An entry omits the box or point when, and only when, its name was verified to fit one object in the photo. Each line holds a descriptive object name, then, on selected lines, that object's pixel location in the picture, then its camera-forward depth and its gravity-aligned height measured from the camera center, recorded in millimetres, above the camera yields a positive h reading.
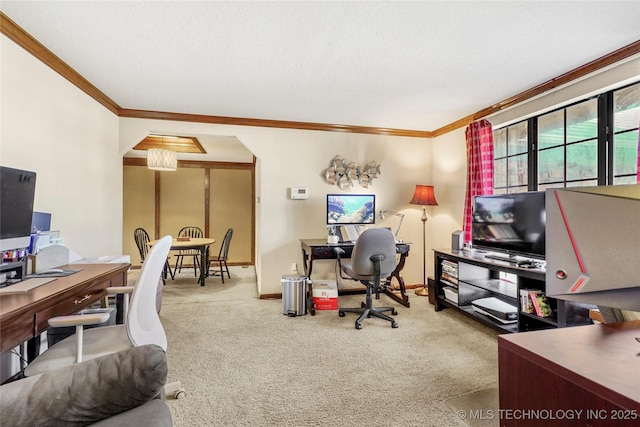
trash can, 3344 -934
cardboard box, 3527 -995
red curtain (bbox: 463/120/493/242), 3340 +563
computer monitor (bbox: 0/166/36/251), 1451 +19
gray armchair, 847 -533
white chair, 1356 -611
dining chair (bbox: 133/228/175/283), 4762 -485
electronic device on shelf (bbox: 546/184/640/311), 679 -74
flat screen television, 2496 -102
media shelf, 2225 -714
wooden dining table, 4465 -515
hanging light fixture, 4363 +747
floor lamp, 4009 +188
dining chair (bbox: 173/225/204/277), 5996 -443
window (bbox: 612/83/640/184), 2240 +603
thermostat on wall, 3963 +243
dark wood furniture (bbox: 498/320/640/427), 610 -360
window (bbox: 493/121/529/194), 3156 +586
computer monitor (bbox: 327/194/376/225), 4051 +40
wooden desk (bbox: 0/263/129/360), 1167 -419
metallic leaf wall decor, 4090 +528
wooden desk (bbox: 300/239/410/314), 3479 -471
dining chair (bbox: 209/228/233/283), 4977 -599
